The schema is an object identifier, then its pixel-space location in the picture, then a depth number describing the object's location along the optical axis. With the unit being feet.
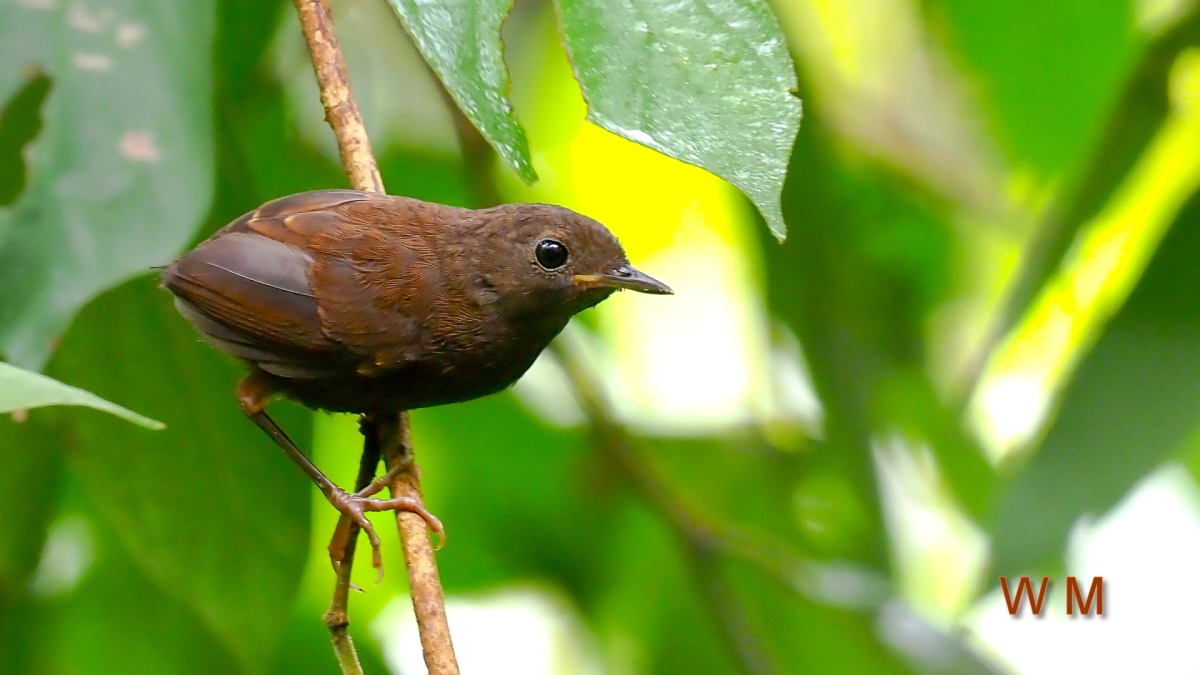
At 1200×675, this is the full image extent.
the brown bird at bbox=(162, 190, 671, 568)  18.80
